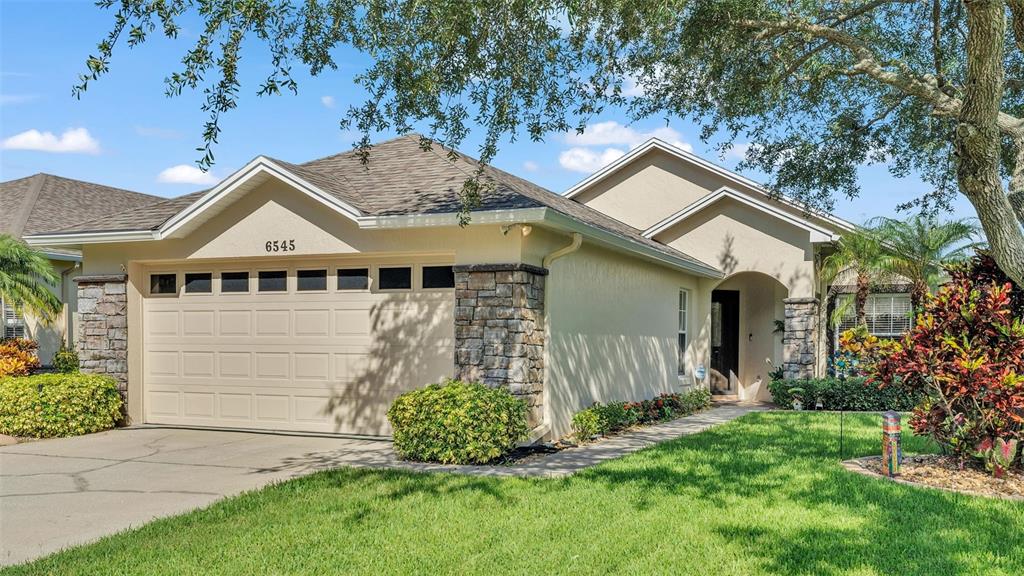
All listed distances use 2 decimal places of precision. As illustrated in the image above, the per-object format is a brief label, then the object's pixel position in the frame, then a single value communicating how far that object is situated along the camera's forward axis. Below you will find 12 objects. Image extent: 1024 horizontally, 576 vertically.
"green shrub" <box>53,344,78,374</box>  15.07
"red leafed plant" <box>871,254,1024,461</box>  7.46
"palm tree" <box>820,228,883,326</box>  15.14
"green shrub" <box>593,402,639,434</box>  11.18
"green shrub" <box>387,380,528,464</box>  8.53
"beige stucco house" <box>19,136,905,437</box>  9.62
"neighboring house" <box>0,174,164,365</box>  16.62
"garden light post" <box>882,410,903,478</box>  7.80
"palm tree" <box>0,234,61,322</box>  13.84
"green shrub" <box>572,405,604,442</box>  10.60
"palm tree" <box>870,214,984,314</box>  15.25
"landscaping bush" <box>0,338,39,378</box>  12.66
